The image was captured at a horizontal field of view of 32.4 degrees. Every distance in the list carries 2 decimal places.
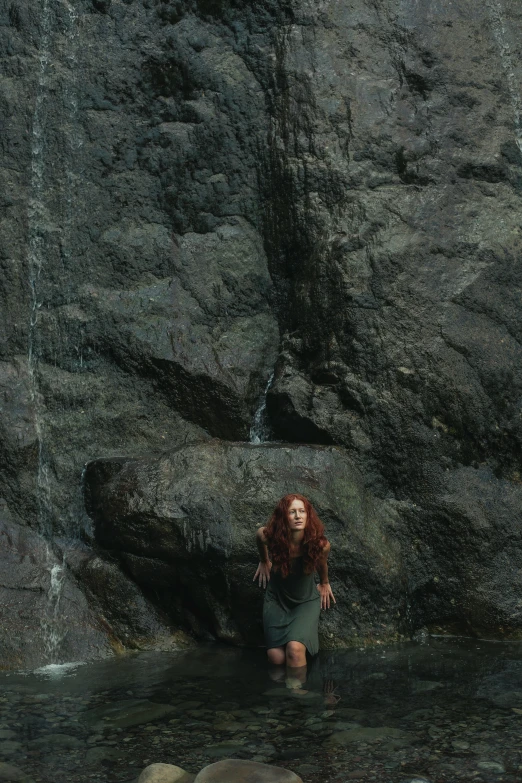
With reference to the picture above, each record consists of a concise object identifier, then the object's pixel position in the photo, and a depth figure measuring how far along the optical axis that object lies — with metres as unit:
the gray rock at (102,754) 4.59
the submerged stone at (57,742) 4.75
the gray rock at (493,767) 4.32
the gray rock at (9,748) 4.67
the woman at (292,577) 6.35
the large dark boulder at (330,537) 6.86
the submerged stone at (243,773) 4.14
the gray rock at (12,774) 4.34
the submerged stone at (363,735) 4.77
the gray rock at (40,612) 6.53
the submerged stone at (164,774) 4.21
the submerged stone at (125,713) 5.09
